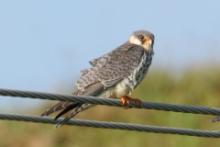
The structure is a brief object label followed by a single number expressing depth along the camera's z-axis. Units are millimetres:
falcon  18891
